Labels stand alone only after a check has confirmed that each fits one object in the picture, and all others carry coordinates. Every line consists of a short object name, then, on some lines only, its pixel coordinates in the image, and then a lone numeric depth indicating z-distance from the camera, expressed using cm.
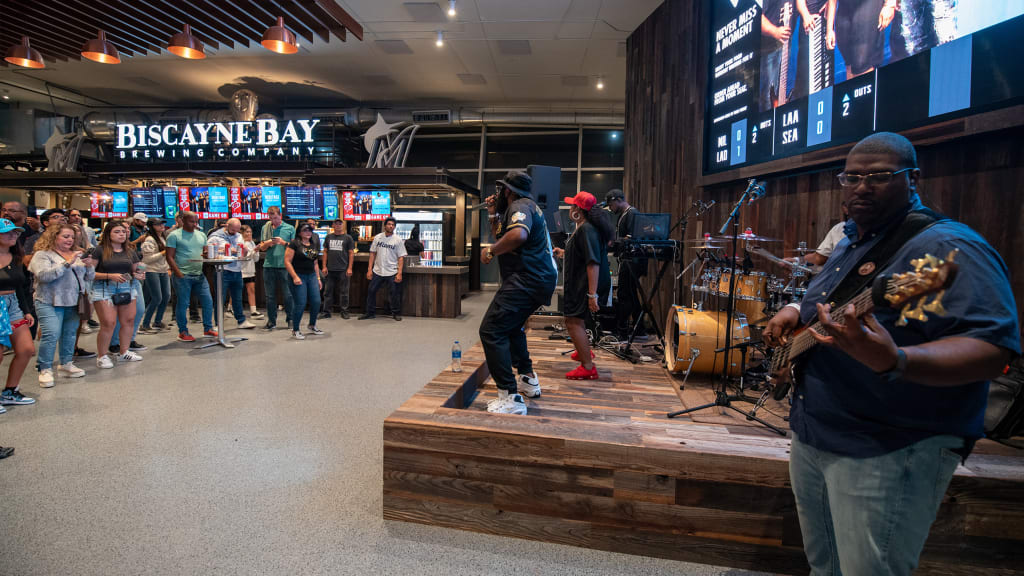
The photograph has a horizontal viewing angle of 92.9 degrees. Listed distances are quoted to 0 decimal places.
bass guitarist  100
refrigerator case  1158
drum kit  369
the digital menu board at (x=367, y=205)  1005
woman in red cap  404
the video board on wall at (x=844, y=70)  252
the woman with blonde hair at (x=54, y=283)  421
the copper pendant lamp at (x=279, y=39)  539
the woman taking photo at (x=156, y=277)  651
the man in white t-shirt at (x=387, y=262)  837
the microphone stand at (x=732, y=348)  301
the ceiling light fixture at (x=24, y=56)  570
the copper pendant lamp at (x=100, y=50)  555
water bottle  347
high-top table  607
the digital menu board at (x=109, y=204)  1067
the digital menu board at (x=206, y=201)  1009
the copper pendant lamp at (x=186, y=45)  541
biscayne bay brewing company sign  989
